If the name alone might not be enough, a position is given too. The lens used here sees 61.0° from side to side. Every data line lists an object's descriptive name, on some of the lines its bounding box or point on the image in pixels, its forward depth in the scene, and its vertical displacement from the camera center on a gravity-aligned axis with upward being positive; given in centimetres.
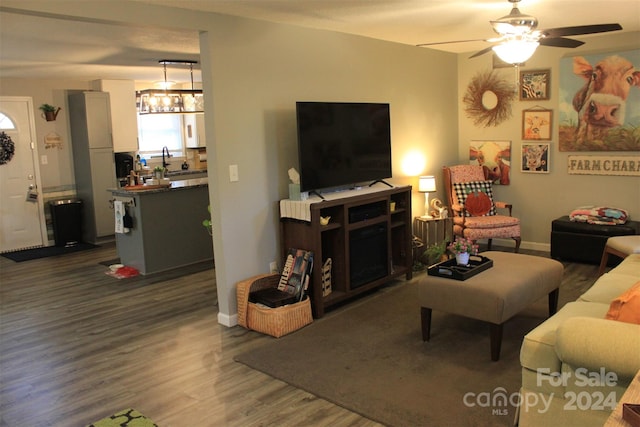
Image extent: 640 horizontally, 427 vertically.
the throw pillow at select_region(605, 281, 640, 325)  232 -76
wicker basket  397 -124
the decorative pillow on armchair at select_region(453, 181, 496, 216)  611 -65
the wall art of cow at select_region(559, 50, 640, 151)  555 +33
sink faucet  902 -8
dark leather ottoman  536 -103
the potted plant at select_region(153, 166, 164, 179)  643 -24
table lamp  597 -47
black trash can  763 -93
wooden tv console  428 -79
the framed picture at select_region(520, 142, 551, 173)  618 -23
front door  734 -31
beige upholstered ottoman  333 -97
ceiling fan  338 +66
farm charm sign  564 -32
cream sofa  212 -99
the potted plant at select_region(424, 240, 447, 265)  559 -115
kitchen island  584 -84
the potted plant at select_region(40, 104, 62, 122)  756 +62
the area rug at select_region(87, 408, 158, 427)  286 -142
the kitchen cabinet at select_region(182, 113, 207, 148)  937 +34
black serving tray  357 -86
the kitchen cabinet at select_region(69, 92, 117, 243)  762 -6
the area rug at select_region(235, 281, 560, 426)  287 -139
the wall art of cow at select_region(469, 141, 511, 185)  650 -23
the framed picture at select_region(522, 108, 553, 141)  611 +15
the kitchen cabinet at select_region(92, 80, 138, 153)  786 +60
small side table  579 -94
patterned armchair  583 -76
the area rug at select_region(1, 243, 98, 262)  702 -128
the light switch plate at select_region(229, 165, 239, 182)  413 -18
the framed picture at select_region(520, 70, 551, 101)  605 +59
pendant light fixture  611 +58
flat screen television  429 +1
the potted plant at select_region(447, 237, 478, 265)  375 -76
